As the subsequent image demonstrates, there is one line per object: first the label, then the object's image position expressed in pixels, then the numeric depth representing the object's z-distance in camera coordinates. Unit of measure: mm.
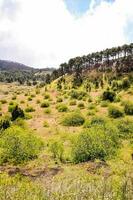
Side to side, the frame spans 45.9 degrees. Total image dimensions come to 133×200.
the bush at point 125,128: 22023
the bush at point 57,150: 18180
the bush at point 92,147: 17582
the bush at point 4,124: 25467
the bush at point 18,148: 18071
